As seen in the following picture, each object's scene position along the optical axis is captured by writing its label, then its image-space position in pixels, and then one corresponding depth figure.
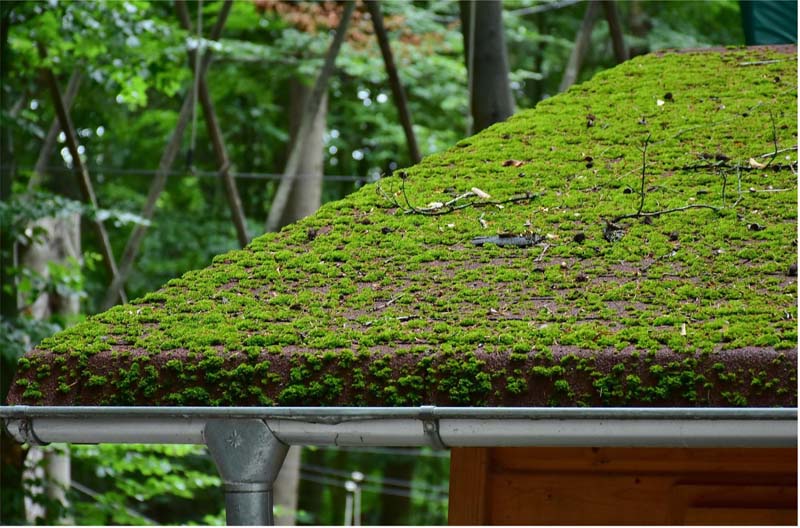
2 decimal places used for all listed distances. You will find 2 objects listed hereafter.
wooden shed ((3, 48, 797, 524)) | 5.40
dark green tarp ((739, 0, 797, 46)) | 13.74
